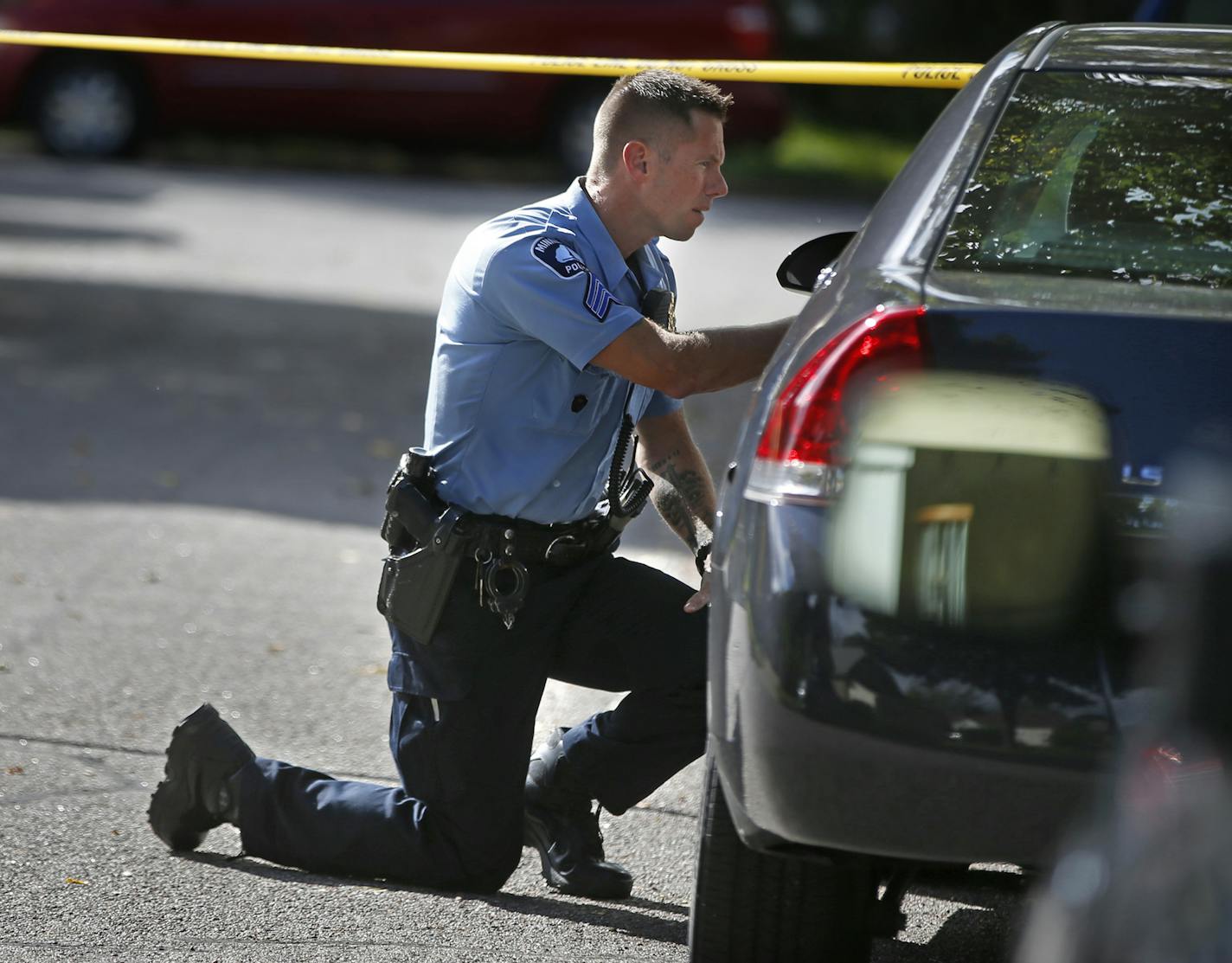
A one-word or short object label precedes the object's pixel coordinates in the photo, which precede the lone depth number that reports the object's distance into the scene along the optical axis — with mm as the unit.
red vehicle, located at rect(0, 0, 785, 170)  27906
